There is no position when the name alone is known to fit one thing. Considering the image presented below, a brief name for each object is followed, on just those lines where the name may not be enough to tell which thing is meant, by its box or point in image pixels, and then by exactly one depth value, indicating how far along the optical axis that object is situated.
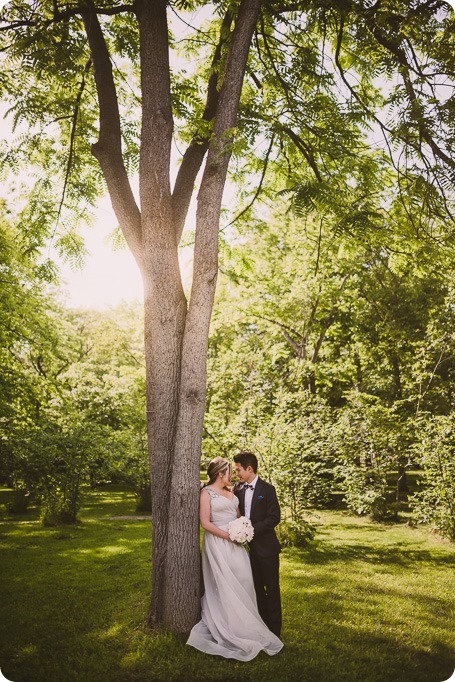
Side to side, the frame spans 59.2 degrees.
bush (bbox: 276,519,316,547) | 9.34
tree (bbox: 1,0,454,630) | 4.50
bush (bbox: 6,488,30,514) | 14.27
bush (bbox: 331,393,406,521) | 11.20
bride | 4.28
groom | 4.80
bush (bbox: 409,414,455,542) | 9.67
